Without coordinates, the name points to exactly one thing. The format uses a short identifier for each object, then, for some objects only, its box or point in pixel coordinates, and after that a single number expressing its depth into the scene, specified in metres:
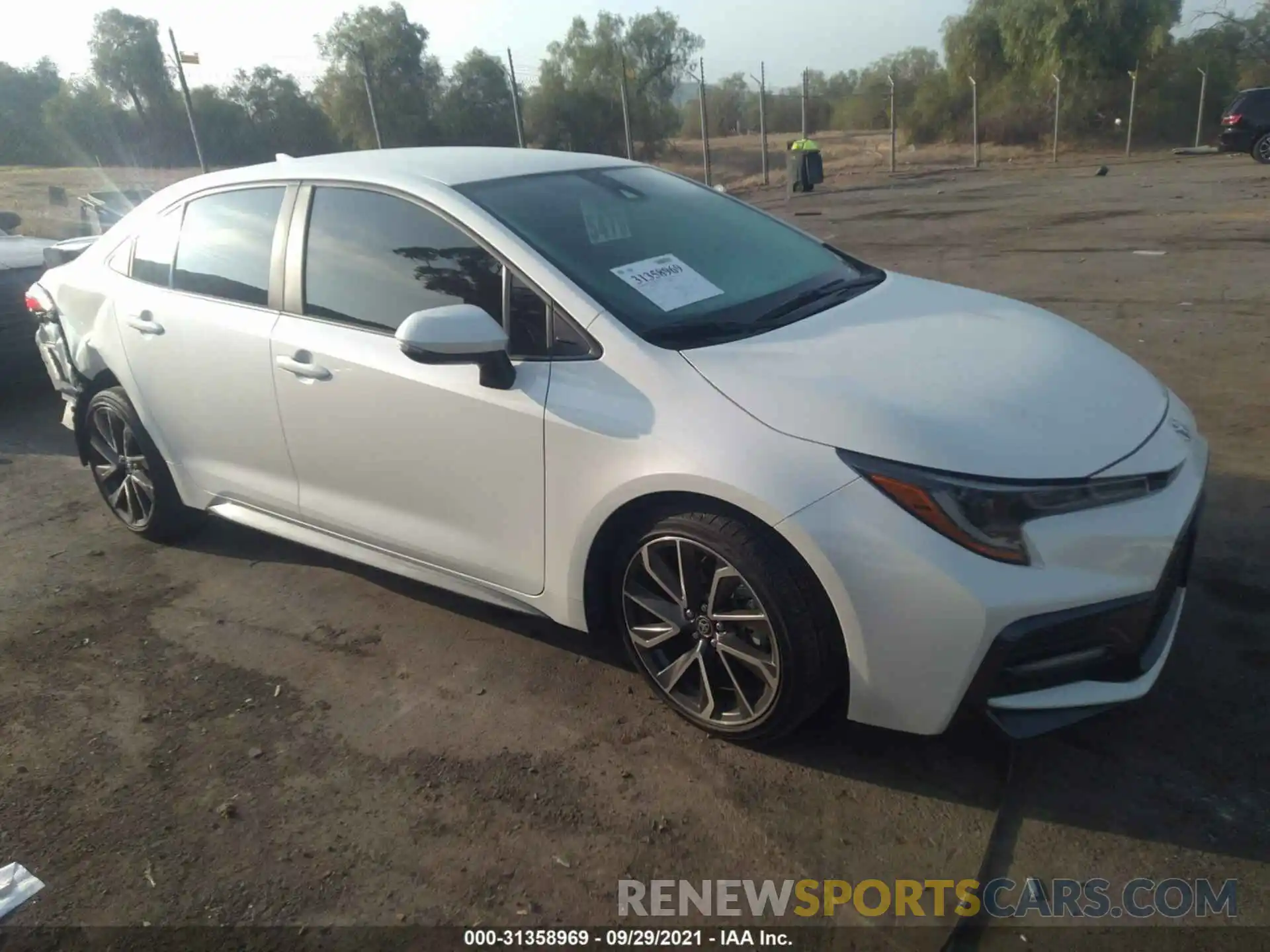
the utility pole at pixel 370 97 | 14.88
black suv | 20.27
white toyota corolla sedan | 2.39
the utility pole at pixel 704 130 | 18.16
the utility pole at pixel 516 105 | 16.72
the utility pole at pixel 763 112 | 20.08
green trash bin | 19.39
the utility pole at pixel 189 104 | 13.42
